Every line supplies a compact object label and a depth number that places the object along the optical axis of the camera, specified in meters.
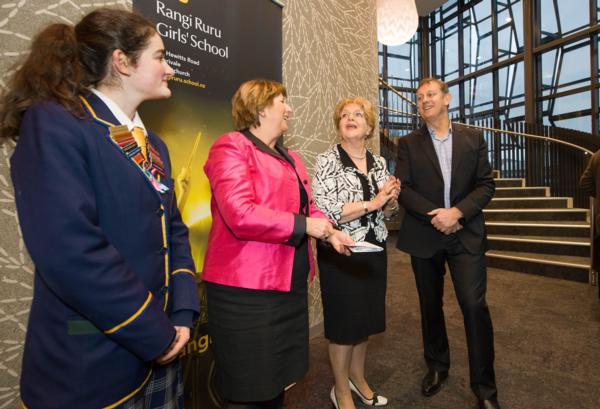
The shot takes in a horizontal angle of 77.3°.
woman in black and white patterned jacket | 1.93
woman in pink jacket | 1.31
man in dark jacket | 2.02
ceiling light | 4.52
